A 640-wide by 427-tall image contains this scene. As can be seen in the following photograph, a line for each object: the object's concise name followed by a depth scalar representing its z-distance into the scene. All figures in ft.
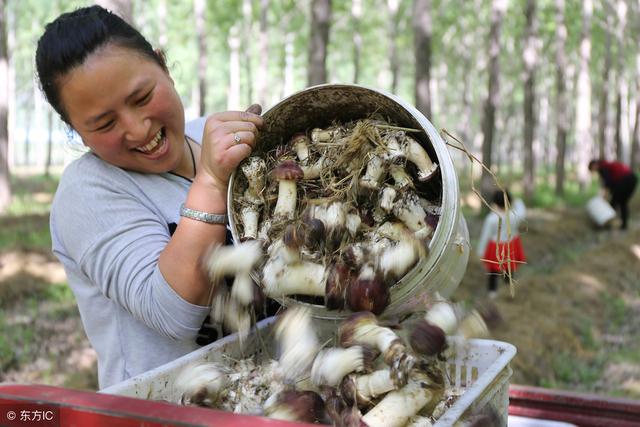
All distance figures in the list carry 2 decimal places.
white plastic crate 4.12
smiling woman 4.99
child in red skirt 21.04
